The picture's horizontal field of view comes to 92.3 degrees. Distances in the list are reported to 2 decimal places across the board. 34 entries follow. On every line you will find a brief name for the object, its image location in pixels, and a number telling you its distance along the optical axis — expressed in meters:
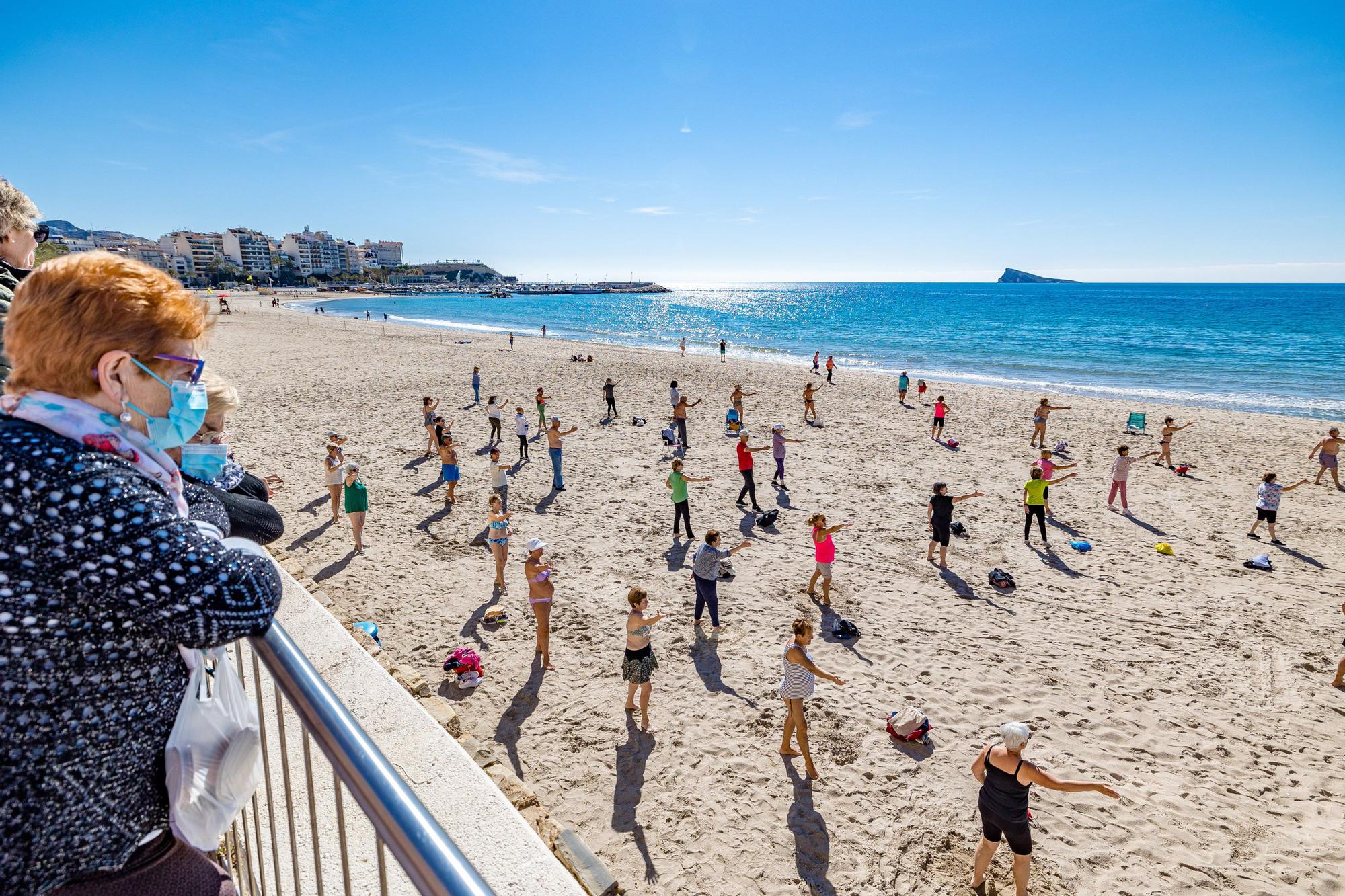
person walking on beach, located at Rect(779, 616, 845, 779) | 6.29
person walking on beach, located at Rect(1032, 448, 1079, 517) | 14.50
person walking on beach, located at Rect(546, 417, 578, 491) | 13.45
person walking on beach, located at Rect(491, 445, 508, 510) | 11.55
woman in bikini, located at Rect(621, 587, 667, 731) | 6.78
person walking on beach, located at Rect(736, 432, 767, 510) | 12.73
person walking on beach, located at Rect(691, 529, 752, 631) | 8.43
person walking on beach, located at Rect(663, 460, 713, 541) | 11.24
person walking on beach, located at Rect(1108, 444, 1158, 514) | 13.41
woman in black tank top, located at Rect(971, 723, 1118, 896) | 4.90
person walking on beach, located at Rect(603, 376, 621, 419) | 20.69
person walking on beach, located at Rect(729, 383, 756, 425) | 19.55
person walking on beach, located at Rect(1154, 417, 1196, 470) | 16.38
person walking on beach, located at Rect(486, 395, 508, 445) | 16.67
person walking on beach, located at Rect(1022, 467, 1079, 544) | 11.60
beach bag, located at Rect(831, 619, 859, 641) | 8.70
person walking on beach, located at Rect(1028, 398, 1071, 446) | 17.98
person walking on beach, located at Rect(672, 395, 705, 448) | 17.52
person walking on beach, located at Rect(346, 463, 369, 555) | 10.13
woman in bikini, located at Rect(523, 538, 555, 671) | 7.75
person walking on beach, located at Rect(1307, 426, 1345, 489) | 14.89
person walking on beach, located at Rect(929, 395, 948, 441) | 18.86
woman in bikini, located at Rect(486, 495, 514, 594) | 9.31
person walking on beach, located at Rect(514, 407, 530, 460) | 15.70
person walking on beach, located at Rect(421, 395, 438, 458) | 15.37
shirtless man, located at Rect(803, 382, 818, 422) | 20.36
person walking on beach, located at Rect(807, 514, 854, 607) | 9.27
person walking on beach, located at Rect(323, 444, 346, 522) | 11.34
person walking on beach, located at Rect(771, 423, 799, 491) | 14.31
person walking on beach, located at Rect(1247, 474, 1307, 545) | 11.80
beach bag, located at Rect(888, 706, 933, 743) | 6.79
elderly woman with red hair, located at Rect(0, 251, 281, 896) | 1.17
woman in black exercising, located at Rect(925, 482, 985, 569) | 10.48
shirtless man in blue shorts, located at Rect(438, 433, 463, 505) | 12.55
